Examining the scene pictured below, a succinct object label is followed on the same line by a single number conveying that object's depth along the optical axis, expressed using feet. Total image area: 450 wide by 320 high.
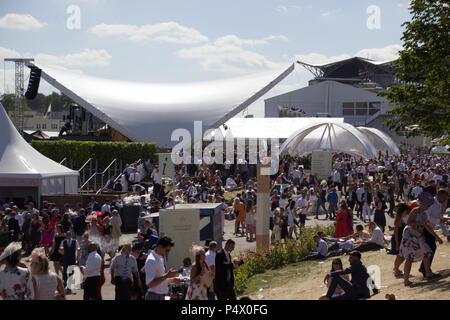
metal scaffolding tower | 216.13
